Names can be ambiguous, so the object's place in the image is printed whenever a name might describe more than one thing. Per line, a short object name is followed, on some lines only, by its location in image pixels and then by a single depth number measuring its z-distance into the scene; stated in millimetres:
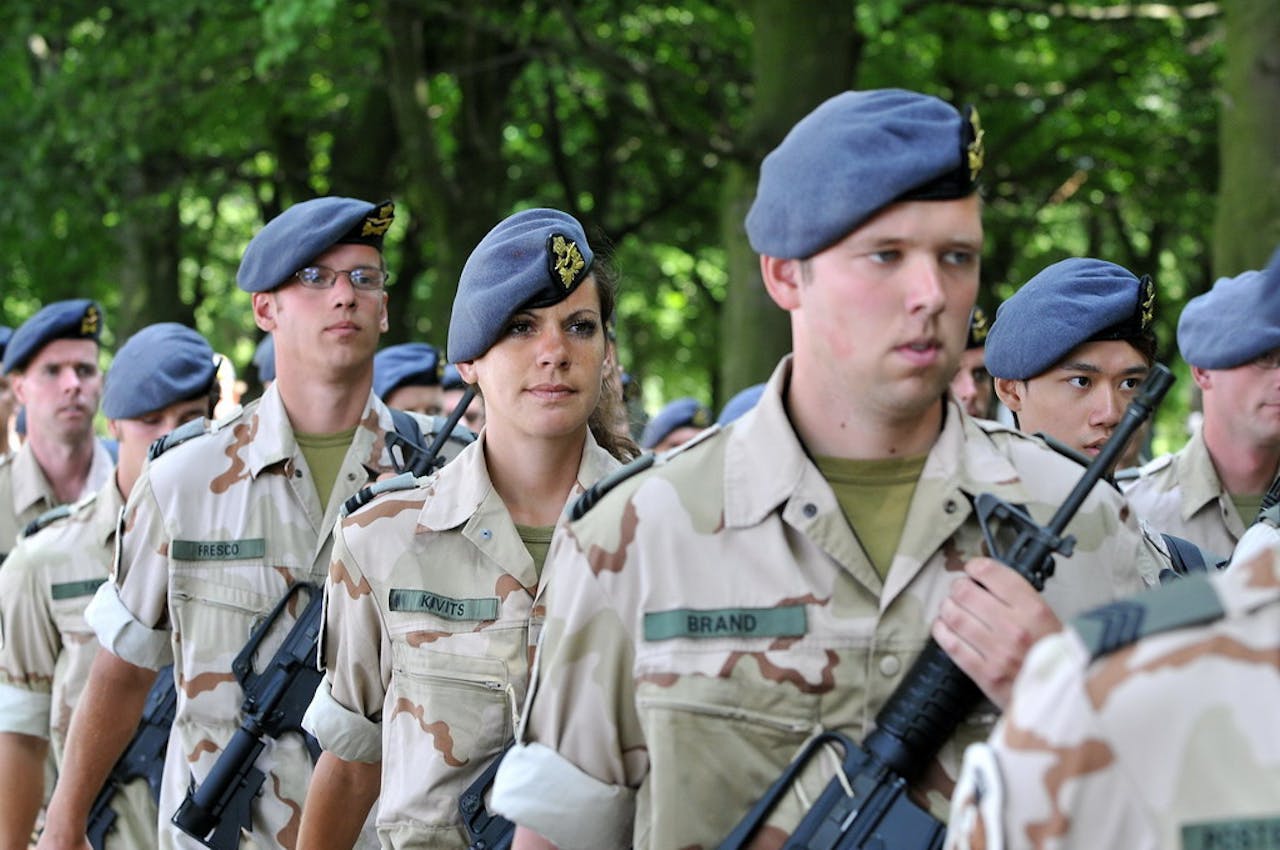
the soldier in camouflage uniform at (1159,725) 2104
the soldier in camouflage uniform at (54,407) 8328
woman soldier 4262
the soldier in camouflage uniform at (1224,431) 5445
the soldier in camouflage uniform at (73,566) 6609
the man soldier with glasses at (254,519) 5309
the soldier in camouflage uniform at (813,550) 2938
